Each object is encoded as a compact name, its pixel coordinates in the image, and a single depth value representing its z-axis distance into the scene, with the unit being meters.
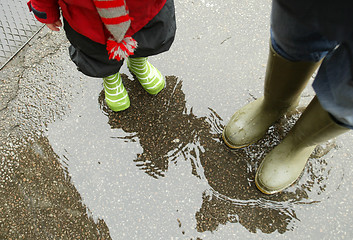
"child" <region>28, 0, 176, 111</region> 0.90
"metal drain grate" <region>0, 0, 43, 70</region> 1.67
